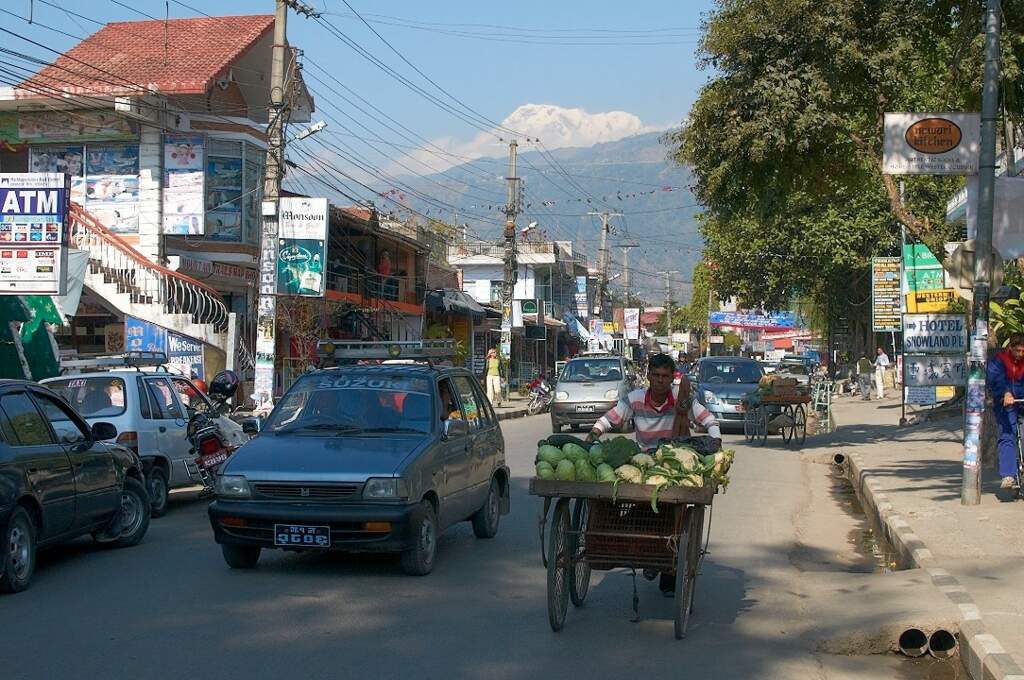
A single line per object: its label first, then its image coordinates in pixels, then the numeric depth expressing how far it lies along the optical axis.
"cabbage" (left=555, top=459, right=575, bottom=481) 7.43
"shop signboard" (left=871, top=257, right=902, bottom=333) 31.00
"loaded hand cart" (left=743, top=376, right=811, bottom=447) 22.47
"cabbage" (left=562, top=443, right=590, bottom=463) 7.55
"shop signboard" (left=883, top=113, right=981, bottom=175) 12.74
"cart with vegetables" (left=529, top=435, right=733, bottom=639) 7.30
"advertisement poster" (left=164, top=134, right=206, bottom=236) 28.73
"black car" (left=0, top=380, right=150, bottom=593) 8.73
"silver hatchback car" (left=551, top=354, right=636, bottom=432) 27.59
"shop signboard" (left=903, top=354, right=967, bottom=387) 21.23
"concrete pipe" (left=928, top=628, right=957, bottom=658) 7.27
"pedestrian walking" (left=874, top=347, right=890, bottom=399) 44.81
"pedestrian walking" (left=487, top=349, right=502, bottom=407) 41.21
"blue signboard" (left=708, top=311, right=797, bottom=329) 76.75
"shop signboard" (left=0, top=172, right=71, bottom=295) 16.91
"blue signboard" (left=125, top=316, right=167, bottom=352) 25.77
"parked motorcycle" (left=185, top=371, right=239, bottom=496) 13.99
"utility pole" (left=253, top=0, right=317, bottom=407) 21.86
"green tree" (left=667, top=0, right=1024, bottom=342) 16.86
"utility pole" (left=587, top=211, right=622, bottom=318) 73.38
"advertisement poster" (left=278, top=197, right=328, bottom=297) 22.89
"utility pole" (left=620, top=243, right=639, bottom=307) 98.86
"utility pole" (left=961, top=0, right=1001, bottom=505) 12.48
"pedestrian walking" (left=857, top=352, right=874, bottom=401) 45.97
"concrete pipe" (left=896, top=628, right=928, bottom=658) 7.30
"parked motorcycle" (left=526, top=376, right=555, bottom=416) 39.81
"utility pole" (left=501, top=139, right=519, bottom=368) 42.72
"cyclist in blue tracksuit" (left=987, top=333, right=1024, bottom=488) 12.73
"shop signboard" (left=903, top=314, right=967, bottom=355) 21.97
